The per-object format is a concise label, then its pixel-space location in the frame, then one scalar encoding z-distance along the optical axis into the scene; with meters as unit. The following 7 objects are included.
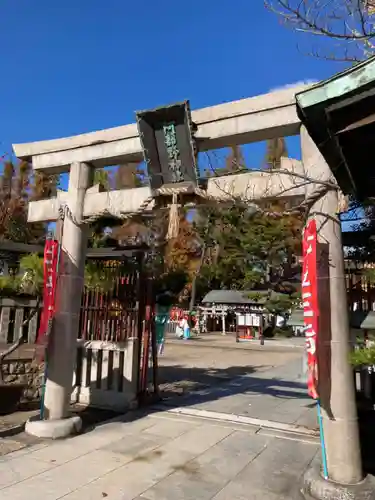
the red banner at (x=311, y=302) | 4.58
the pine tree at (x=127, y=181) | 18.84
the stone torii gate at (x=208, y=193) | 4.69
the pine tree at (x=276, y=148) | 33.41
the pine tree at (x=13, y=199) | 16.28
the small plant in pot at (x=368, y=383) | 6.67
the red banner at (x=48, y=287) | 6.35
